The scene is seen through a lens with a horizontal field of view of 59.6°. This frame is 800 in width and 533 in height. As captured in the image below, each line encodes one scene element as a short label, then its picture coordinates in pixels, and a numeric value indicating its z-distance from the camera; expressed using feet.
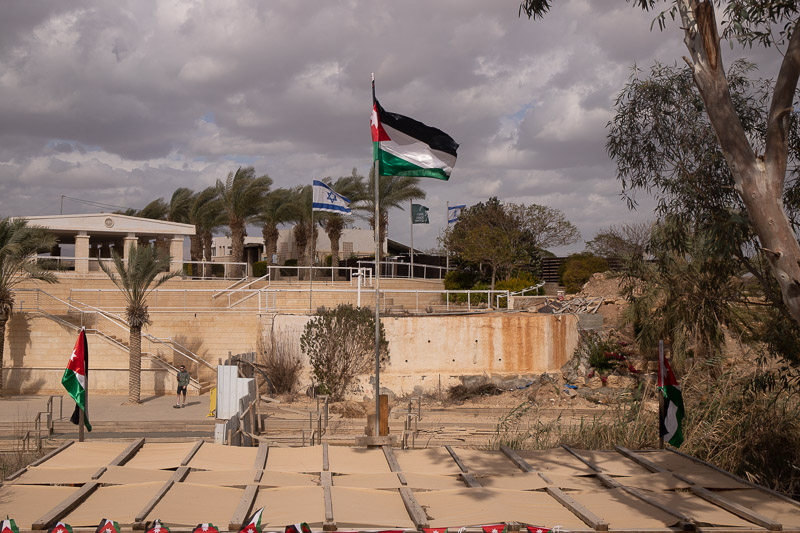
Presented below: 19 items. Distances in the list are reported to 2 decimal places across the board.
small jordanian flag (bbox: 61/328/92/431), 42.27
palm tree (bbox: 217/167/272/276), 132.16
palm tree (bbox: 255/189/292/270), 138.31
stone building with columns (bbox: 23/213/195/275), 119.44
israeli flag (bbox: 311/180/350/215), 94.99
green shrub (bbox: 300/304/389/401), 87.25
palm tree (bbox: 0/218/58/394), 83.97
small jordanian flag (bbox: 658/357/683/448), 33.83
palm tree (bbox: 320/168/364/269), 132.87
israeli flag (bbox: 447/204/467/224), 142.31
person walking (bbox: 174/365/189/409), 80.45
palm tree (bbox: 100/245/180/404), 83.55
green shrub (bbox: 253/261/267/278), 150.20
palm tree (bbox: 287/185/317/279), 136.56
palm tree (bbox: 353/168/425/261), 132.36
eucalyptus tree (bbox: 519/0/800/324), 27.53
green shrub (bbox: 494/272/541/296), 122.01
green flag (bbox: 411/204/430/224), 140.56
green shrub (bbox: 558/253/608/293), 131.95
